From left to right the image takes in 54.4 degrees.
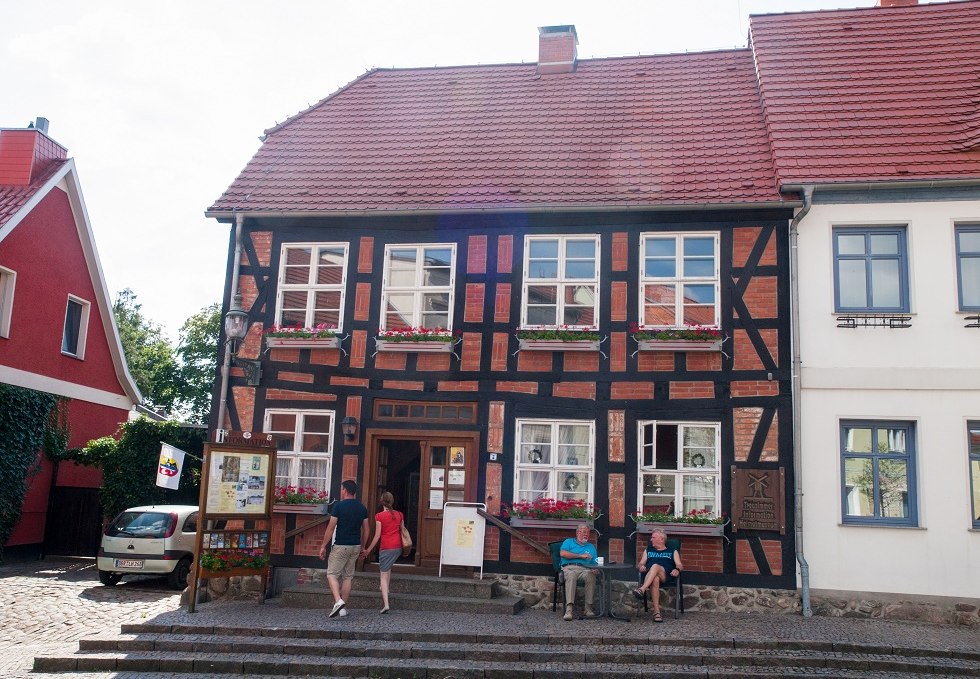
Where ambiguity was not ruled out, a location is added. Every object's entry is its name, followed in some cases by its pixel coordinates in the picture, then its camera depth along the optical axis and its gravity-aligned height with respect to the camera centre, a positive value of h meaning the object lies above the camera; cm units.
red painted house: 1908 +341
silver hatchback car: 1558 -103
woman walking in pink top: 1226 -56
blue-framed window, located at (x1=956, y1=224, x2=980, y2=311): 1298 +344
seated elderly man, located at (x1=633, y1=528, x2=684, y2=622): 1208 -75
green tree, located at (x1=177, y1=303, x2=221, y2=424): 4294 +570
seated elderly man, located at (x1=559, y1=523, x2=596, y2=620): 1214 -79
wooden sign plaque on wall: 1277 +13
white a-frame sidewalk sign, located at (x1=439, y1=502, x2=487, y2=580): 1345 -53
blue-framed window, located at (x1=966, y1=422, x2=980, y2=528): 1245 +74
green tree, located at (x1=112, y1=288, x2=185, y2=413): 4375 +521
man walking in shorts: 1211 -60
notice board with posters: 1259 -25
